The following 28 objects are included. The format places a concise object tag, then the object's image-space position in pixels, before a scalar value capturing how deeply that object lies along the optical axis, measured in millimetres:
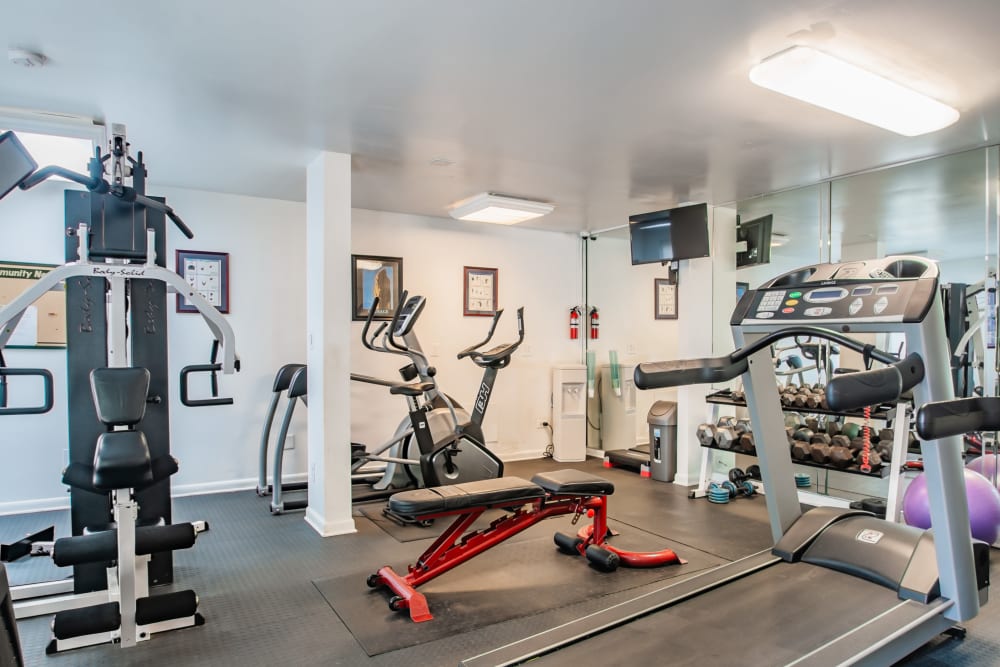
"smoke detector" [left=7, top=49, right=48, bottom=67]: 2432
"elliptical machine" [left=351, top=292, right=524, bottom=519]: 4348
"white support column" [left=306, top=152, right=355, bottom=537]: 3850
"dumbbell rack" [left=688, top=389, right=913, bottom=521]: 3656
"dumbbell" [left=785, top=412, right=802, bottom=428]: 4680
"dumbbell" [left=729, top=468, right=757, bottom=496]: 4805
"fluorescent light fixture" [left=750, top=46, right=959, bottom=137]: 2492
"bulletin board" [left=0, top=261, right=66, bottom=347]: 4281
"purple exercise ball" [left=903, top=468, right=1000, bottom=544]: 3270
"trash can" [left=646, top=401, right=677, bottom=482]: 5262
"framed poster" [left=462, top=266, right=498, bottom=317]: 6039
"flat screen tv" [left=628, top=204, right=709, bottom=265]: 4992
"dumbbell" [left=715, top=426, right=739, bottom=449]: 4551
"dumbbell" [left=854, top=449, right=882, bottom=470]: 3805
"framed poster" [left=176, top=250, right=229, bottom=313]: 4805
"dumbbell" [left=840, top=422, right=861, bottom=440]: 4332
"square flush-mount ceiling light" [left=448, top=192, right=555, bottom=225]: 4926
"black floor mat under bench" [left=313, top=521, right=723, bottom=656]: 2609
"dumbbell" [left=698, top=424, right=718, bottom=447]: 4633
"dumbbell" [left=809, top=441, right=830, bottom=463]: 4000
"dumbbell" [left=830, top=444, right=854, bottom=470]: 3918
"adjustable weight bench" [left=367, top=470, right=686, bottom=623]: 2764
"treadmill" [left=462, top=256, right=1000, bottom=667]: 1838
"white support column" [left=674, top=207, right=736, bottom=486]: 5059
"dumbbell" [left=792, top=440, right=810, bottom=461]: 4108
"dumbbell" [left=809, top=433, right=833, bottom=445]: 4203
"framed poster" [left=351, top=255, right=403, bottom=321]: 5418
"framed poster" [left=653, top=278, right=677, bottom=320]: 7207
